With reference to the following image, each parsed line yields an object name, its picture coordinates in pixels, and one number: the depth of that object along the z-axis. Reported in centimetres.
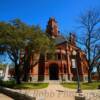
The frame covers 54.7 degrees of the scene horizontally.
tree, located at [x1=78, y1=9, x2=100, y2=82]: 2154
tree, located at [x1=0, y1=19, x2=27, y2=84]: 1586
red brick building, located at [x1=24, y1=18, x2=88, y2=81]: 2537
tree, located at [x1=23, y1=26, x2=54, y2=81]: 1640
